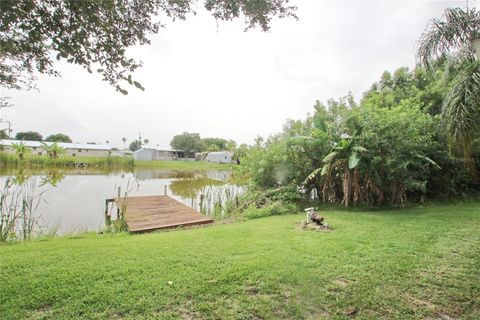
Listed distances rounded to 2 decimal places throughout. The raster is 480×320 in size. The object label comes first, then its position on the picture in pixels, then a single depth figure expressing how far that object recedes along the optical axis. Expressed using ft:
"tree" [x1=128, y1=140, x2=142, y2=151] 215.96
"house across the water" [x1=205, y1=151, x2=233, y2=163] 165.81
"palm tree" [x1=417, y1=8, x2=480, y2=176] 15.44
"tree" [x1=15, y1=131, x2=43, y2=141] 147.92
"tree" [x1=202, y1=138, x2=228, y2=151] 213.13
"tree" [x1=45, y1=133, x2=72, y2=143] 177.94
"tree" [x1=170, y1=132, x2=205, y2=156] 181.98
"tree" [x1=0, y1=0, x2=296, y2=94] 5.65
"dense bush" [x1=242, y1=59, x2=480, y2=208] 23.52
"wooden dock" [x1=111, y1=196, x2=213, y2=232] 21.30
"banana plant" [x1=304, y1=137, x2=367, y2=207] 23.48
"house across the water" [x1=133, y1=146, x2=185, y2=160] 160.25
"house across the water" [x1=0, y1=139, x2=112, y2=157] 124.75
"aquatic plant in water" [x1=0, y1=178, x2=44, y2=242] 16.79
